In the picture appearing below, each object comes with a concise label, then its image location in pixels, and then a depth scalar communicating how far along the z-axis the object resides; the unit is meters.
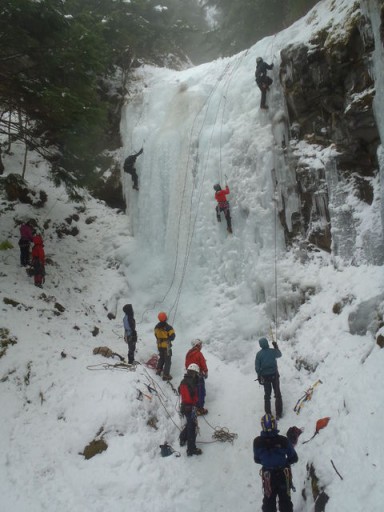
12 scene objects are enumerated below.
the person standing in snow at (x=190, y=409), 6.21
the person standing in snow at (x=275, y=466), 4.29
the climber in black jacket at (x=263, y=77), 10.27
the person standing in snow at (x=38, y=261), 9.98
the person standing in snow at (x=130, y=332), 8.34
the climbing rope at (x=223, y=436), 6.52
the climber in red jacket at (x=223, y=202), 10.27
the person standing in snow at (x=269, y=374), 6.55
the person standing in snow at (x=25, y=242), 10.38
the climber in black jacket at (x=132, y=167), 13.19
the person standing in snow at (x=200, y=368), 7.35
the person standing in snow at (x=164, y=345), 8.20
